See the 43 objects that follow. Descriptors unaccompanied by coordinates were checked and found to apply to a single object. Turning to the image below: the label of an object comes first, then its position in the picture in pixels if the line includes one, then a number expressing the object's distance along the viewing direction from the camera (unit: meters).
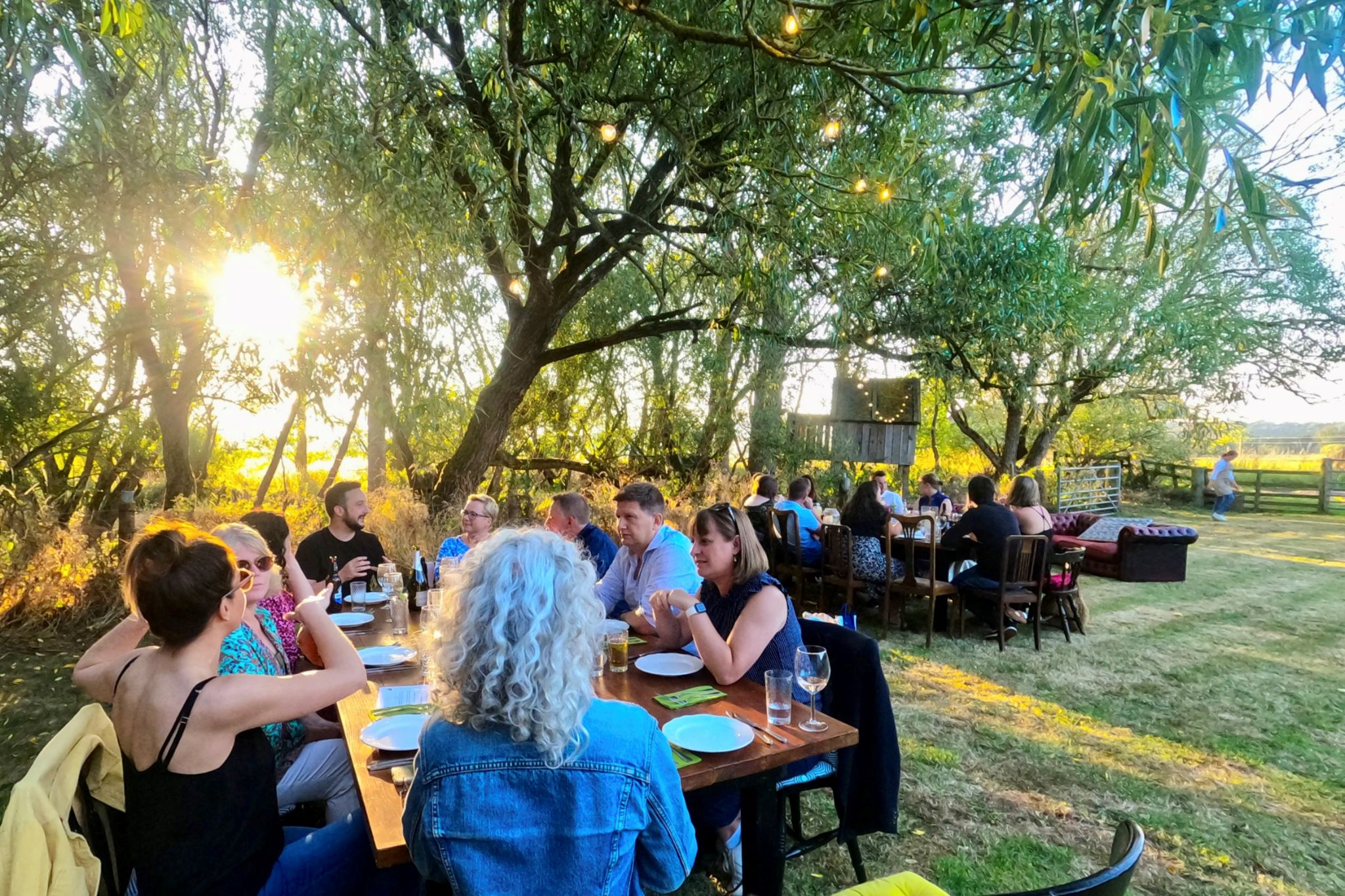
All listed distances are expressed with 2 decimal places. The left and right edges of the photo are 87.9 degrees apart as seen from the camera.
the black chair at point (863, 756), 2.41
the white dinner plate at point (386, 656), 2.60
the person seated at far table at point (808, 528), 6.86
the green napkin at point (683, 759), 1.79
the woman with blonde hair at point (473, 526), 4.39
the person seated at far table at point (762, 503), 7.11
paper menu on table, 2.20
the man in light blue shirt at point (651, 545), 3.34
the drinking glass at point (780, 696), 2.03
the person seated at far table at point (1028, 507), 6.40
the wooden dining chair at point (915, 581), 5.83
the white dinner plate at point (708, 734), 1.87
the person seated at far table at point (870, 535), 6.24
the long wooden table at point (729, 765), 1.60
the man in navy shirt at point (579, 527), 4.42
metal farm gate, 15.20
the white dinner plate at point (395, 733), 1.86
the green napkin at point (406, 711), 2.11
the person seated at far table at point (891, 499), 8.45
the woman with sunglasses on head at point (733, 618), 2.35
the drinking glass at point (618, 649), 2.44
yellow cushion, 1.36
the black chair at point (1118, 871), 1.04
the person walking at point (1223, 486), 15.50
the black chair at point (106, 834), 1.58
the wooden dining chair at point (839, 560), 5.99
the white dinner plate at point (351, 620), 3.18
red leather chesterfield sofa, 8.35
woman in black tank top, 1.54
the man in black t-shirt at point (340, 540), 4.25
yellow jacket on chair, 1.31
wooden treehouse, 10.69
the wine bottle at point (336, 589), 3.79
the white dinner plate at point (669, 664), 2.45
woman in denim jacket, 1.28
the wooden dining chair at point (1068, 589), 5.79
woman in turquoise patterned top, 2.27
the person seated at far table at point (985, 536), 5.83
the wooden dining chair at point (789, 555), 6.64
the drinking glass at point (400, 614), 3.08
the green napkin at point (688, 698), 2.18
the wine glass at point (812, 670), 2.07
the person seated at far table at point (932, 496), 9.03
